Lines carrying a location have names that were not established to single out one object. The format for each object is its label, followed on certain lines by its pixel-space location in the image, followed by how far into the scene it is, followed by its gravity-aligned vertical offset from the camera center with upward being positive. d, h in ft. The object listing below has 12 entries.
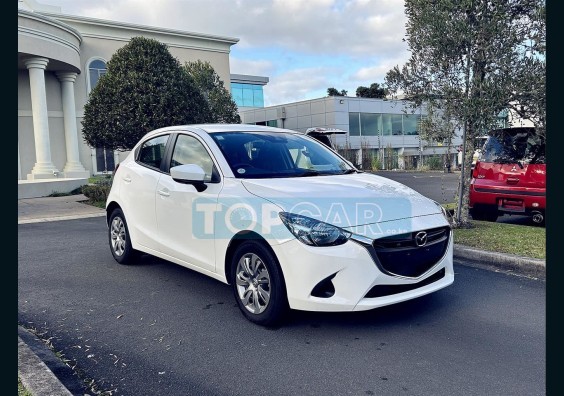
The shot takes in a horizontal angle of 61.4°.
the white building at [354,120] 110.32 +10.87
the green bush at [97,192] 46.68 -1.92
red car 24.88 -0.95
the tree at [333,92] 177.47 +27.20
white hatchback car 12.07 -1.65
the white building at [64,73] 58.90 +15.04
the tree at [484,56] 21.70 +4.90
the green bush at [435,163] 85.98 -0.49
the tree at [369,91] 156.15 +24.66
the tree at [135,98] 43.83 +6.79
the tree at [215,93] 65.77 +10.57
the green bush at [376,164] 92.67 -0.32
